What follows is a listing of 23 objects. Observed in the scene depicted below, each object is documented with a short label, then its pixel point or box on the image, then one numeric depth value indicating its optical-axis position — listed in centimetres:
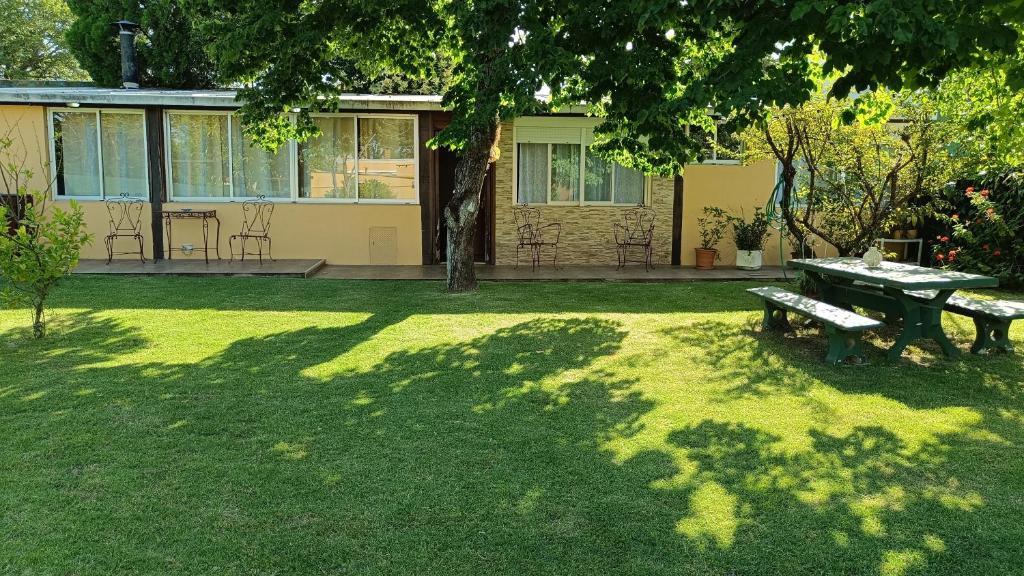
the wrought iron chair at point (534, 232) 1237
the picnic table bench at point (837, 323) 579
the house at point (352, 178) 1188
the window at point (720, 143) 1216
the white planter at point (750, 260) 1232
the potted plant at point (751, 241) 1231
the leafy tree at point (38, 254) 609
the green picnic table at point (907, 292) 589
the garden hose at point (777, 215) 1118
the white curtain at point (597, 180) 1254
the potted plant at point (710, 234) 1230
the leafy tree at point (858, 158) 758
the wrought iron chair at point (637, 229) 1251
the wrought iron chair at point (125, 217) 1188
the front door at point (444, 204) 1277
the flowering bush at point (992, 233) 1034
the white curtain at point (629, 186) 1265
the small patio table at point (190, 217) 1181
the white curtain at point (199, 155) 1205
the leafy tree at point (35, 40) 2702
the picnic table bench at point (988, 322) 632
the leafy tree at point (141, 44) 2042
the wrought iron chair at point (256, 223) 1203
